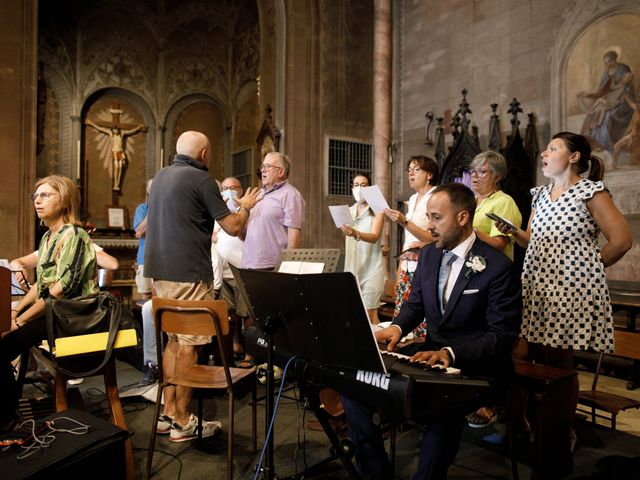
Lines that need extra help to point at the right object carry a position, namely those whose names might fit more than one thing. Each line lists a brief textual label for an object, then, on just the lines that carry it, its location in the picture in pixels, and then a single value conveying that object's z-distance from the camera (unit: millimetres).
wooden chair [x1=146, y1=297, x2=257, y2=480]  2770
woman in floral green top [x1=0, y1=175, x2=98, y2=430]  3080
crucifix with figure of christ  12625
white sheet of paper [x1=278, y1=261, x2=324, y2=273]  3258
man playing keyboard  2154
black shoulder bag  2719
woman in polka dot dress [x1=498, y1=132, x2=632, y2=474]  2902
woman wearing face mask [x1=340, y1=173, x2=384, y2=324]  4801
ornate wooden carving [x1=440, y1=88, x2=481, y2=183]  7742
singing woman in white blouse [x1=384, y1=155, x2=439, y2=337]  3652
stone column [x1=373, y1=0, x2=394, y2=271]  9750
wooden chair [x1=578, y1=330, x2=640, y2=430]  3145
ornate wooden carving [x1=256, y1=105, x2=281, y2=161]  9215
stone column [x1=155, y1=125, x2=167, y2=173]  13156
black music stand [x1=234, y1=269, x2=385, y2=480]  1798
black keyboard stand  2162
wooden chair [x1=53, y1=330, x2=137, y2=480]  2693
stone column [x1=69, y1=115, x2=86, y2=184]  12109
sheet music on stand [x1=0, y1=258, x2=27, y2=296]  3830
